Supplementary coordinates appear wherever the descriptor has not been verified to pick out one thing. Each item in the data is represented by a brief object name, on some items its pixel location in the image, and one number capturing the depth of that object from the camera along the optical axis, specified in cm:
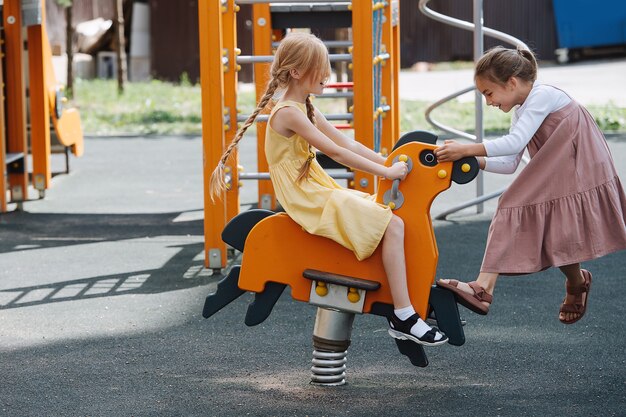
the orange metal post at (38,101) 1309
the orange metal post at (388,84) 1133
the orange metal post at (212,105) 884
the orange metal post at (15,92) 1265
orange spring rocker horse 567
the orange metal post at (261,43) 1090
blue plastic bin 3483
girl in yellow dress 556
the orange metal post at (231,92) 916
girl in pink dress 575
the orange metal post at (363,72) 885
